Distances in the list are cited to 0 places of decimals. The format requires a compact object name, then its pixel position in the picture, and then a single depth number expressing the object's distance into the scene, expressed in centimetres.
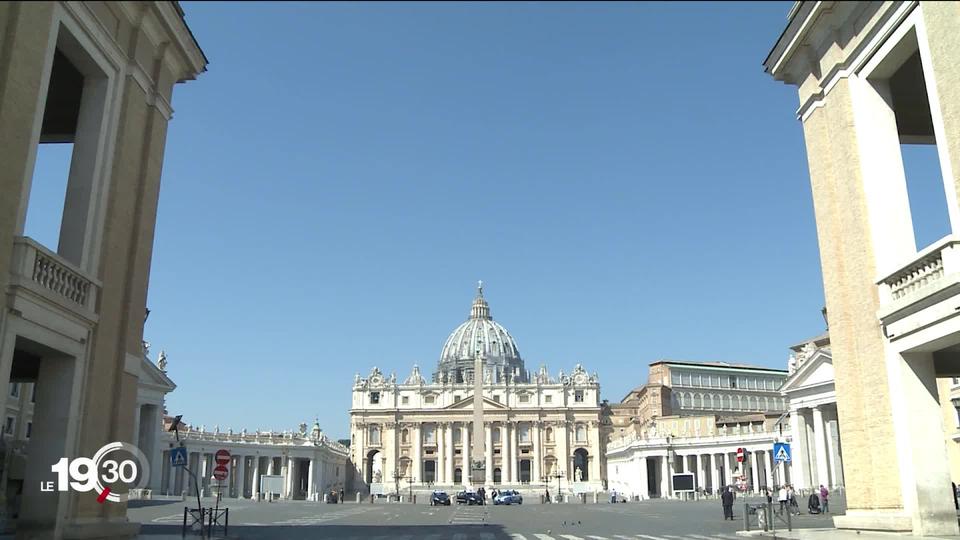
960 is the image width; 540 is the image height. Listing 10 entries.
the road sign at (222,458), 2297
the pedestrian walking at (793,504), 4112
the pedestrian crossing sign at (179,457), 2202
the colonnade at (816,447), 6172
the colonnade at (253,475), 8760
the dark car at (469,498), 7669
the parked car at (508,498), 7781
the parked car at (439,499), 7431
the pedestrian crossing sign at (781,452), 2548
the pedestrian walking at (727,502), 3691
